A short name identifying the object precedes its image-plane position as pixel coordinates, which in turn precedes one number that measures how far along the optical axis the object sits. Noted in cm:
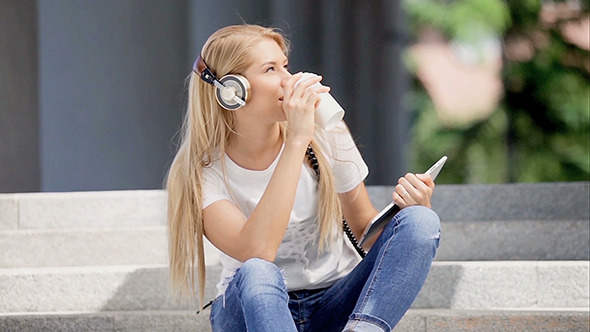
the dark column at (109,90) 1154
